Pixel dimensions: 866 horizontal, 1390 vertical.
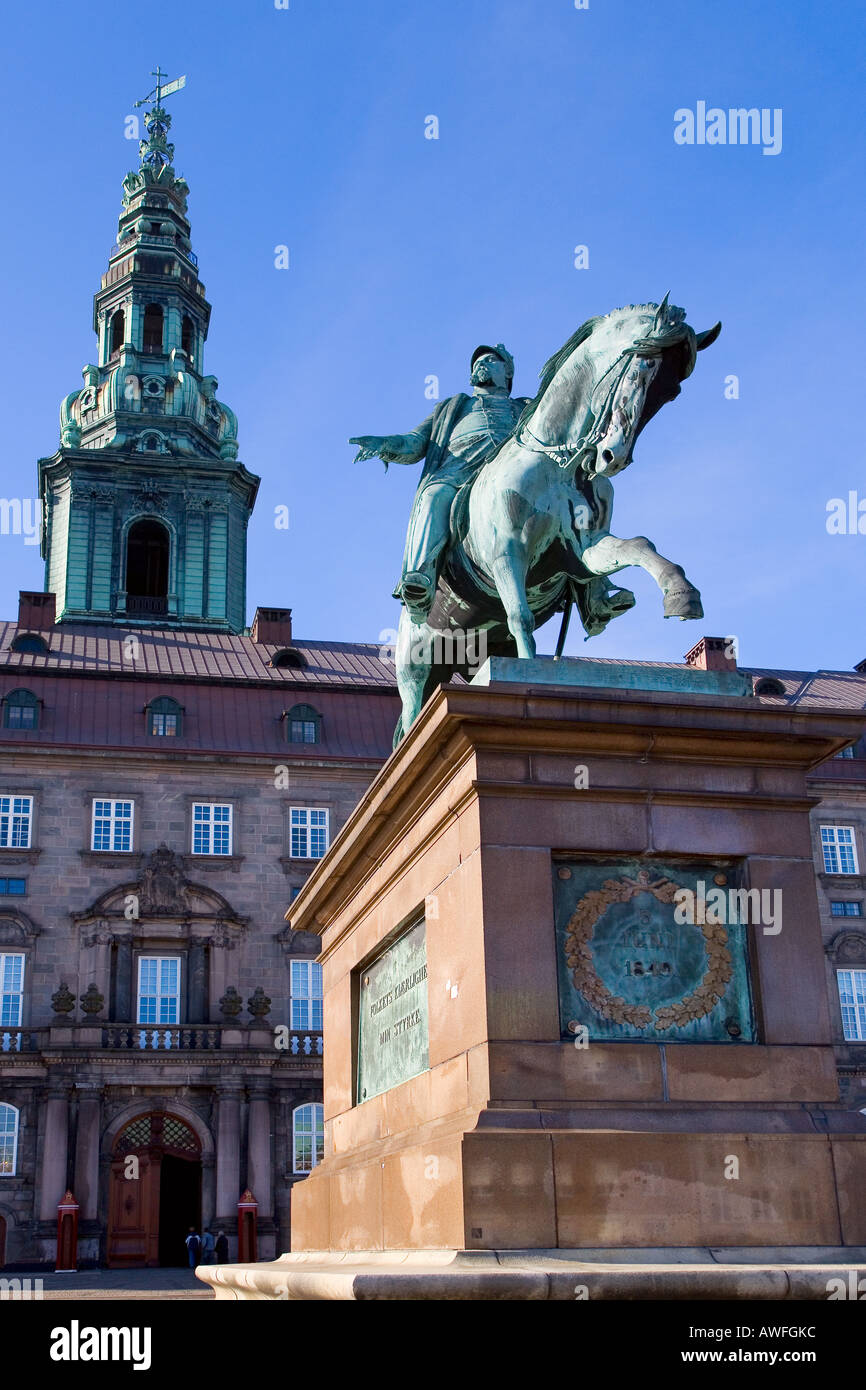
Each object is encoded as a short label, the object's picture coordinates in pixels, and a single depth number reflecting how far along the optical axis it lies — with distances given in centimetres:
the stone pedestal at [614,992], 679
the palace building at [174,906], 3850
